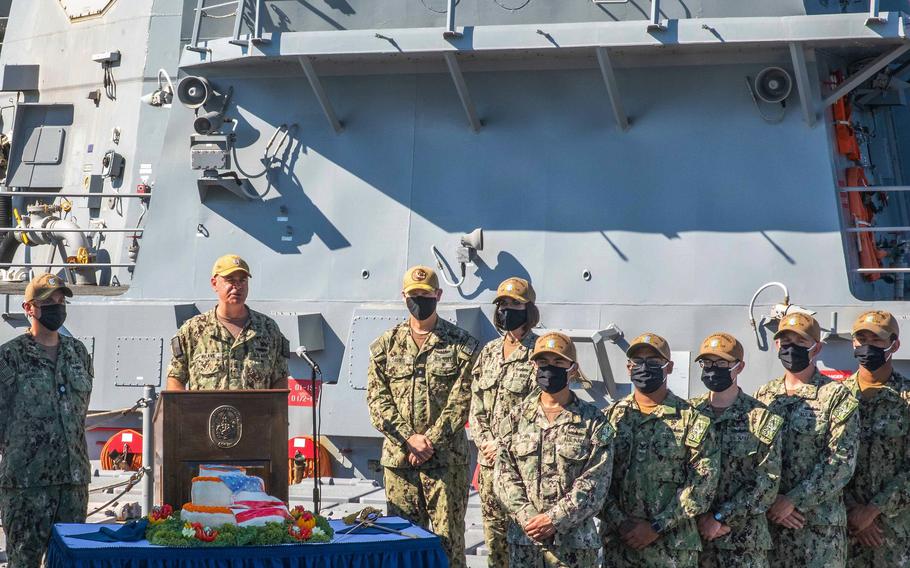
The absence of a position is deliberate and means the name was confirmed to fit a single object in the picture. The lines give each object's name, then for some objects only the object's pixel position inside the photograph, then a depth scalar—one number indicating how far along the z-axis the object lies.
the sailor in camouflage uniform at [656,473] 12.03
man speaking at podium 14.14
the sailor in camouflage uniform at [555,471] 11.76
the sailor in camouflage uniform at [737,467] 12.23
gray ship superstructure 17.67
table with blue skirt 10.73
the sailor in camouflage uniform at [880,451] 13.09
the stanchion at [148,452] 15.40
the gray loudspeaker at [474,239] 18.33
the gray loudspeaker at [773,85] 17.69
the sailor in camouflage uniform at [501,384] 13.37
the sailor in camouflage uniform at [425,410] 13.78
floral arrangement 10.96
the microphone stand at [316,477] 12.72
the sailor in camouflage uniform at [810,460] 12.46
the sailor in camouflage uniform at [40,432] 13.28
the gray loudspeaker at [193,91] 19.77
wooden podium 11.95
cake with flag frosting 11.23
